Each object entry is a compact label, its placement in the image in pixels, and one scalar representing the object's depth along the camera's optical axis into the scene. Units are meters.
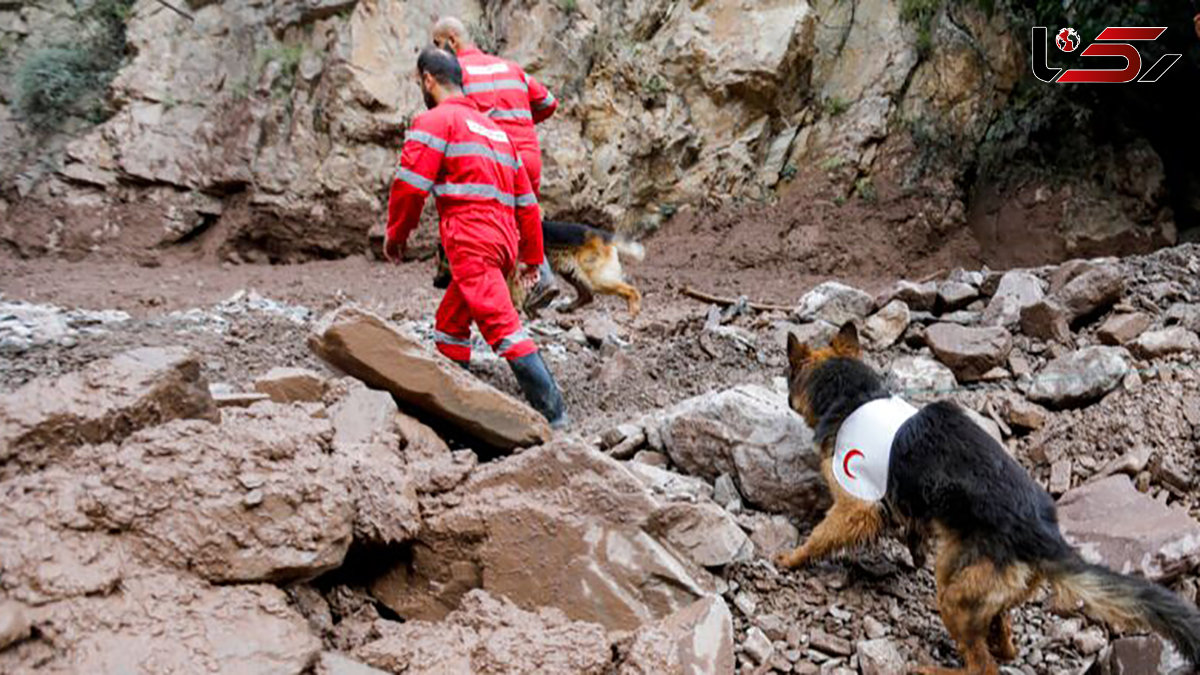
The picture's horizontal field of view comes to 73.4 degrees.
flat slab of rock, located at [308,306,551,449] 3.72
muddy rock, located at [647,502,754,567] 2.99
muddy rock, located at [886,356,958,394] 4.72
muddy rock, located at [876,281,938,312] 5.71
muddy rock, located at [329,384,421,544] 2.74
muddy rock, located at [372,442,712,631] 2.76
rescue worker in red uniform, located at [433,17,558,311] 5.45
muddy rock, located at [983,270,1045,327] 5.26
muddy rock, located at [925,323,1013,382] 4.71
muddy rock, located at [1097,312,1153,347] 4.76
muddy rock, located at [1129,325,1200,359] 4.44
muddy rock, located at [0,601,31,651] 1.91
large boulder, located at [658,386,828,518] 3.58
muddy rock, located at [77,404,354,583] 2.32
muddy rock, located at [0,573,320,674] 2.00
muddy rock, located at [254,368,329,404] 3.68
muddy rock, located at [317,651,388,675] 2.20
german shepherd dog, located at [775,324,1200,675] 2.41
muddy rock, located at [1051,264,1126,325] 5.11
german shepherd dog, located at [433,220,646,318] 6.04
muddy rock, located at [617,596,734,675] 2.41
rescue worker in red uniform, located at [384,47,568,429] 4.36
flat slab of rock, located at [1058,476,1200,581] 2.90
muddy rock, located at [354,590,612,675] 2.35
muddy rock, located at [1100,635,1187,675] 2.47
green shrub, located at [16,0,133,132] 9.90
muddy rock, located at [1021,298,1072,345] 4.92
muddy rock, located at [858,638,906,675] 2.72
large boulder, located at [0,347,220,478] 2.49
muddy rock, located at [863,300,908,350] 5.37
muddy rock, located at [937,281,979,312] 5.71
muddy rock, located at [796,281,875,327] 5.75
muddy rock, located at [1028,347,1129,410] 4.16
